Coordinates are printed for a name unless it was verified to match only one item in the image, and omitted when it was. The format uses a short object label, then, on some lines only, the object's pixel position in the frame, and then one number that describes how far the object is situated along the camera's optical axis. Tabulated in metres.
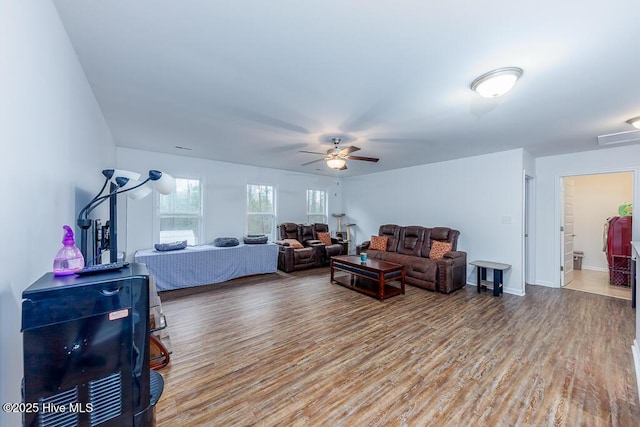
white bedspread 4.39
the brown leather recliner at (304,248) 5.90
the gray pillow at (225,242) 5.27
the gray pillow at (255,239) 5.61
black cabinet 0.82
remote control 1.04
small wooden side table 4.29
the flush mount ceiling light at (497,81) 1.97
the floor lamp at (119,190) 1.53
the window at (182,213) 5.19
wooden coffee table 4.12
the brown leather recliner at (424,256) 4.43
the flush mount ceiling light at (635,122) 2.91
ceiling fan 3.77
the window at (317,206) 7.58
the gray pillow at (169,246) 4.59
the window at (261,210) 6.34
